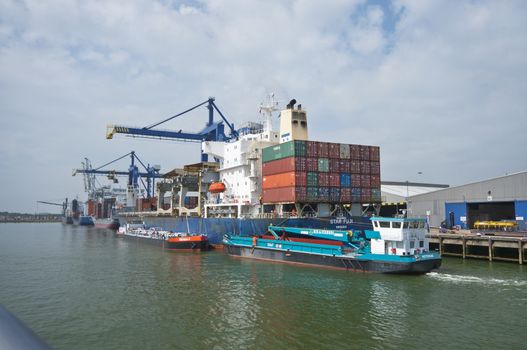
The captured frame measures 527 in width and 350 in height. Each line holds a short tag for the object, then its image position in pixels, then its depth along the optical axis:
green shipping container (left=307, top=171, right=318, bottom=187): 42.34
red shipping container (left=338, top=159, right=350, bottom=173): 44.67
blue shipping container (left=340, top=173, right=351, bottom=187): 44.38
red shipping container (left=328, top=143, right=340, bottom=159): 44.44
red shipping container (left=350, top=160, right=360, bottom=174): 45.34
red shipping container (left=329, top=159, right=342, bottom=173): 44.06
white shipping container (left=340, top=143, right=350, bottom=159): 45.09
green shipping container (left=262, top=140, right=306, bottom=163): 42.38
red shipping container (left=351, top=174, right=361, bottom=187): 45.09
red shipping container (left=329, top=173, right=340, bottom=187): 43.71
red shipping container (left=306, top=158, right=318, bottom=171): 42.59
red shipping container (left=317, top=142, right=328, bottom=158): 43.84
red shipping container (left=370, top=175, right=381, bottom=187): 46.38
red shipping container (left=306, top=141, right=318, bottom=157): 43.06
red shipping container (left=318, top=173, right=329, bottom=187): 43.05
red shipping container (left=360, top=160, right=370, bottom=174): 46.06
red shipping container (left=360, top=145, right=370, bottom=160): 46.48
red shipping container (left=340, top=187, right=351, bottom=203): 43.88
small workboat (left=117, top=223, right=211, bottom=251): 46.69
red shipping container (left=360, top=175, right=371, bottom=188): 45.71
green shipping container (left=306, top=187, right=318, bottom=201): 41.97
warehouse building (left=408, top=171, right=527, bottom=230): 44.06
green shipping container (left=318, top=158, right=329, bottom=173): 43.43
